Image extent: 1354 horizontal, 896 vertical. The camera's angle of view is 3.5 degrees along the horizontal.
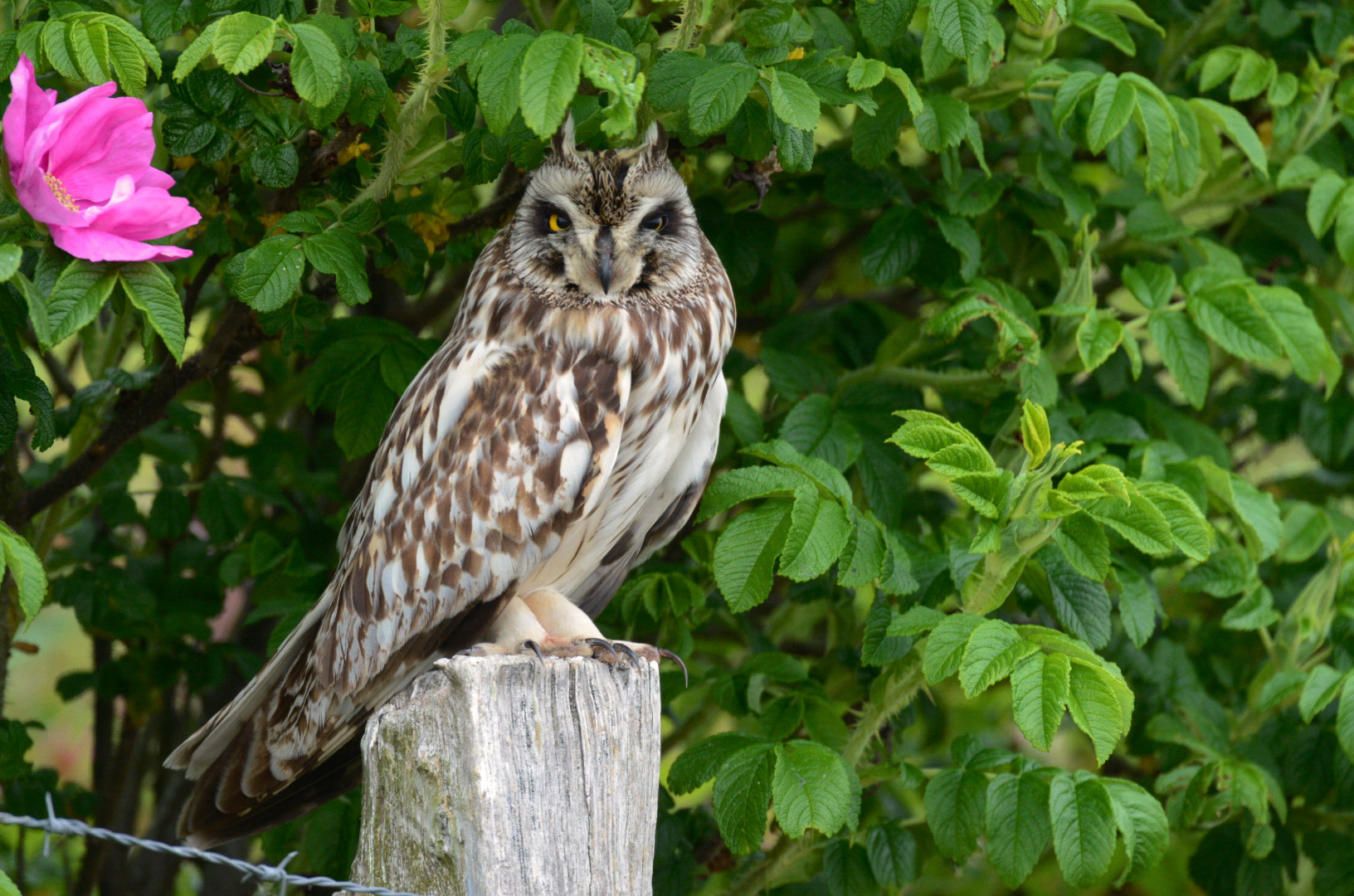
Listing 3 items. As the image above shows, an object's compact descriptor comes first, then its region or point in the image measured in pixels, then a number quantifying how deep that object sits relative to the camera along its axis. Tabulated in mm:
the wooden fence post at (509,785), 8535
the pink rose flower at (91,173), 8528
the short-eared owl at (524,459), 8642
